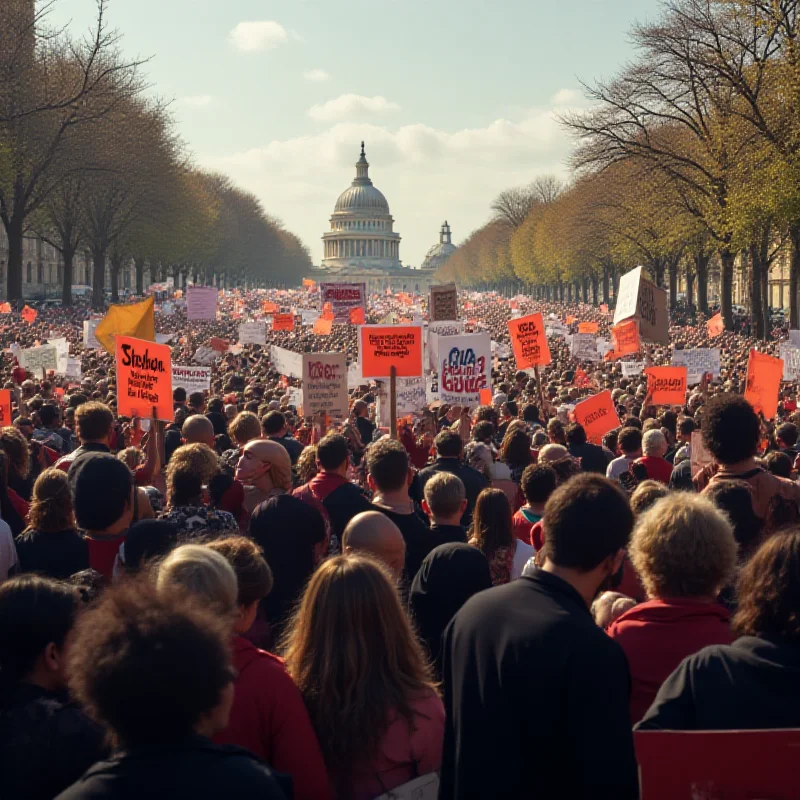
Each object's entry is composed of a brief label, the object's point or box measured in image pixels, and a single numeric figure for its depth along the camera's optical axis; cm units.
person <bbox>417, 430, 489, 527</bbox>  785
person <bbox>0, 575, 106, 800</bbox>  301
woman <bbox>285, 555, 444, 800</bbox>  341
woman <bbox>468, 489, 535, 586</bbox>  585
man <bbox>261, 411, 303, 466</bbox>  934
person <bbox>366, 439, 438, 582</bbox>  604
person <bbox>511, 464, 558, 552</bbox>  642
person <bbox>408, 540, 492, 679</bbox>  493
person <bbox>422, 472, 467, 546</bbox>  596
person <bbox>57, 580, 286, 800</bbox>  240
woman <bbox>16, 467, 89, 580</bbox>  551
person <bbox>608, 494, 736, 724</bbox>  363
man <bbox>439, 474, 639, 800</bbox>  303
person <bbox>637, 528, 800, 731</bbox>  302
